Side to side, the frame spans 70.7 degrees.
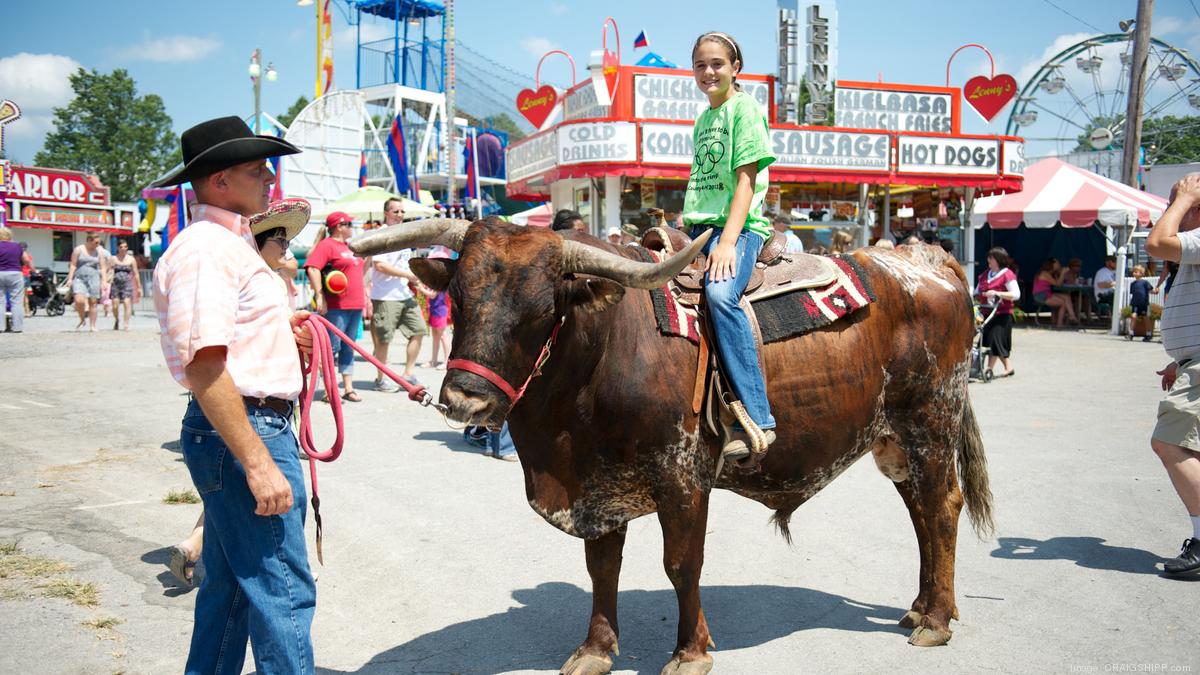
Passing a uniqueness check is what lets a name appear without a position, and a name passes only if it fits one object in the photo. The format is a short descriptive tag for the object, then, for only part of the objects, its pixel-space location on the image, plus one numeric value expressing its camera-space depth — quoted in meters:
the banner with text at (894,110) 16.62
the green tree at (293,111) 70.06
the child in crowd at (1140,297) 18.09
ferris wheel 23.56
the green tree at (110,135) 54.00
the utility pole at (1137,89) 18.52
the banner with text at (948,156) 16.41
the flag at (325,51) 38.03
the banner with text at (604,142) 14.67
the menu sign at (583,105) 15.96
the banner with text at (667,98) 15.45
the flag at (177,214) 19.59
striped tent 18.16
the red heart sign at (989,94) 16.67
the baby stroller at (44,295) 23.70
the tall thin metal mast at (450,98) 20.94
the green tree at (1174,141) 34.34
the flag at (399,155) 23.98
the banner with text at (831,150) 15.66
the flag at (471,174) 28.68
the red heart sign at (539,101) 17.25
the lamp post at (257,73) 26.42
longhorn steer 3.12
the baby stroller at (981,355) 11.98
